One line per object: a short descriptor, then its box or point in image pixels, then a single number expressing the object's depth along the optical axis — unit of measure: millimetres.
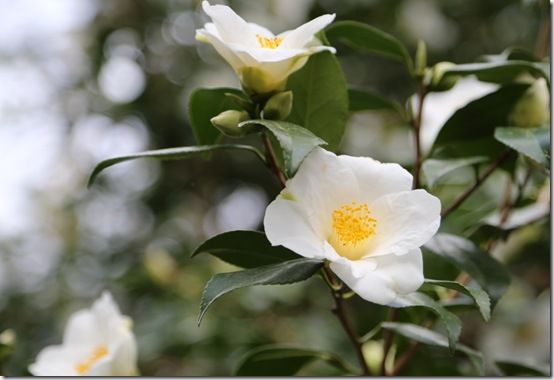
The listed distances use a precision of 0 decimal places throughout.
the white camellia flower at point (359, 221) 927
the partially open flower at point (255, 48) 951
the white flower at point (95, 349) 1060
